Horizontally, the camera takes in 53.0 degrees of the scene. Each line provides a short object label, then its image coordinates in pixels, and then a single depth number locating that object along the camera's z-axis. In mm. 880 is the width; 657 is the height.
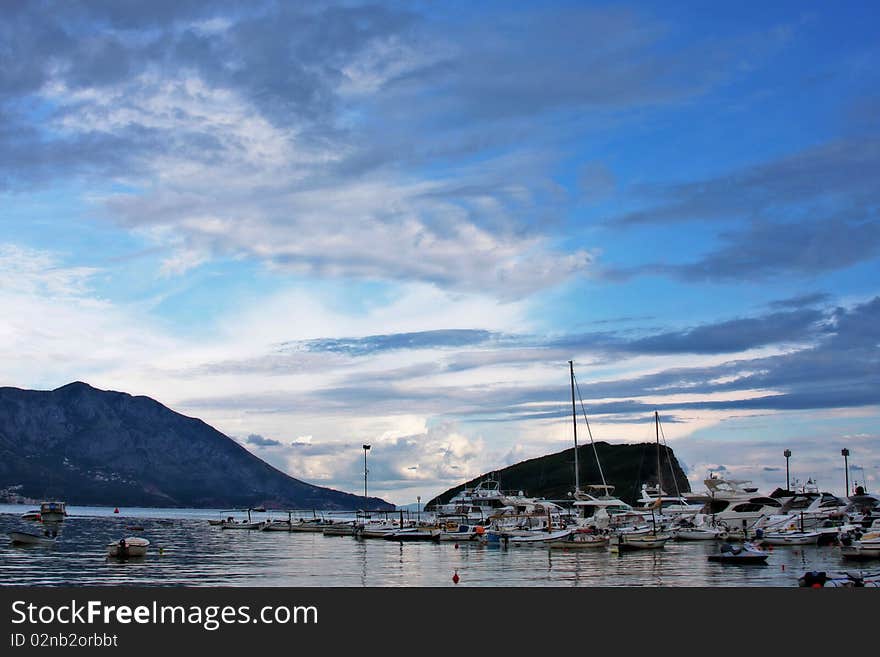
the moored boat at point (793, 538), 92812
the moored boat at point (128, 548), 79062
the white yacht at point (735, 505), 117188
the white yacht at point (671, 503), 134250
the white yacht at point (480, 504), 144975
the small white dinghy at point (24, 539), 99312
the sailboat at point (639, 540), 86250
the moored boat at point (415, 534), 115825
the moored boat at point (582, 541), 91000
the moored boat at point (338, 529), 139875
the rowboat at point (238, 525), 173588
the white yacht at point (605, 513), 108500
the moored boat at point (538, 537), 98225
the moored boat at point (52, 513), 173375
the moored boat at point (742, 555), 72125
